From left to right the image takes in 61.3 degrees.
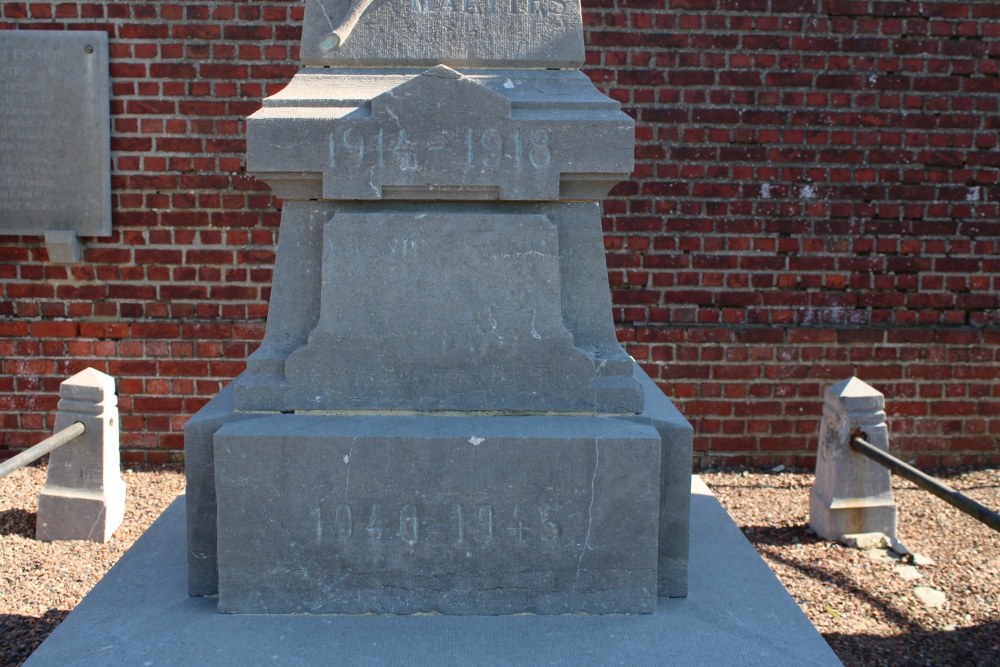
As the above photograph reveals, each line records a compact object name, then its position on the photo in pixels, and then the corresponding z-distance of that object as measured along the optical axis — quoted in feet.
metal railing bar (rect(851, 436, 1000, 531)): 8.08
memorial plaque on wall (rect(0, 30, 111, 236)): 13.98
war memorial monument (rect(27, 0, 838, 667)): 6.36
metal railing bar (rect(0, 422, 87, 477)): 9.40
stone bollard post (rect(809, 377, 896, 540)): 12.32
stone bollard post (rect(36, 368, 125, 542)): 12.17
